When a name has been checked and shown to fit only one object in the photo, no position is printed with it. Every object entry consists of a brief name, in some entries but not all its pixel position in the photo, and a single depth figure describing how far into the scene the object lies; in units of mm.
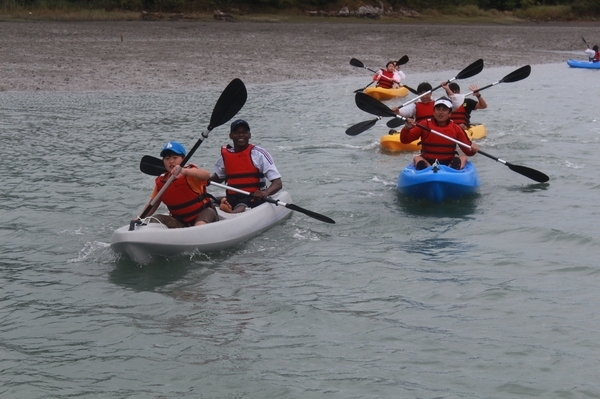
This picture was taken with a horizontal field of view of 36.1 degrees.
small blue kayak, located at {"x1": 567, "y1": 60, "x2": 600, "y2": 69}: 29375
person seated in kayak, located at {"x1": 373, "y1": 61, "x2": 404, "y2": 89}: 21969
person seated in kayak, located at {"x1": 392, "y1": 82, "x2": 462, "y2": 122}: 12570
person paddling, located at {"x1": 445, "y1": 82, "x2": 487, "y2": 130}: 14320
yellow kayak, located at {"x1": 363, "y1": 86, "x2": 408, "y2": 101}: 21672
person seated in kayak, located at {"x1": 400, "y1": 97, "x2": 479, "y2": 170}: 11141
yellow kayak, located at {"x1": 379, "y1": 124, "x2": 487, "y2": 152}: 14234
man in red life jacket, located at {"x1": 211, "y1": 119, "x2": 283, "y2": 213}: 9703
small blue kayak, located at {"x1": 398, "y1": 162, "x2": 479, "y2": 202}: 10625
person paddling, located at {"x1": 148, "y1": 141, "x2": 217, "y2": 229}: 8664
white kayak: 8320
